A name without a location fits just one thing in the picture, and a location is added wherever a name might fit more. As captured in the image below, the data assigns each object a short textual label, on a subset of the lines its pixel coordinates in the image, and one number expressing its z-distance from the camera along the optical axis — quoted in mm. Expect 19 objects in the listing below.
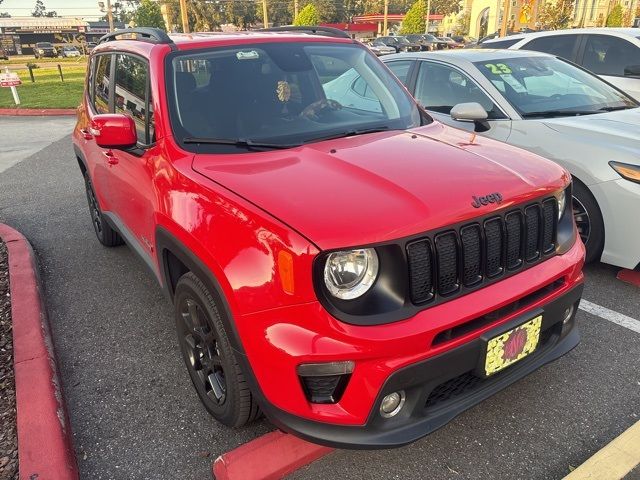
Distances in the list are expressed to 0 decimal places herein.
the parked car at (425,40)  38281
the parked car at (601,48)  6449
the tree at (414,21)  57447
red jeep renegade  1843
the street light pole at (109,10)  40606
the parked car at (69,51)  55341
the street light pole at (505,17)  23734
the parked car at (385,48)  30531
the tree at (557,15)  41250
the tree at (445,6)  93162
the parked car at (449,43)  38956
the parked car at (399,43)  36188
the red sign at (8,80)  14109
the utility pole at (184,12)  26384
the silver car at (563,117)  3622
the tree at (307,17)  58219
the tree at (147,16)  57275
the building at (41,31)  68500
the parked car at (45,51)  57000
